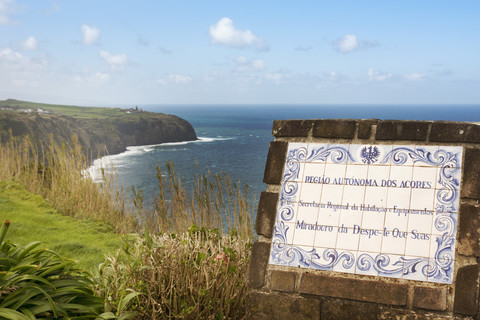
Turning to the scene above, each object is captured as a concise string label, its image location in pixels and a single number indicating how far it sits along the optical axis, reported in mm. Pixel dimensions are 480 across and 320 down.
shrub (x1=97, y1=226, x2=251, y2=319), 3172
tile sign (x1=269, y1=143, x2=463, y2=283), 2789
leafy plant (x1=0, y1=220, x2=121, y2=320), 2676
